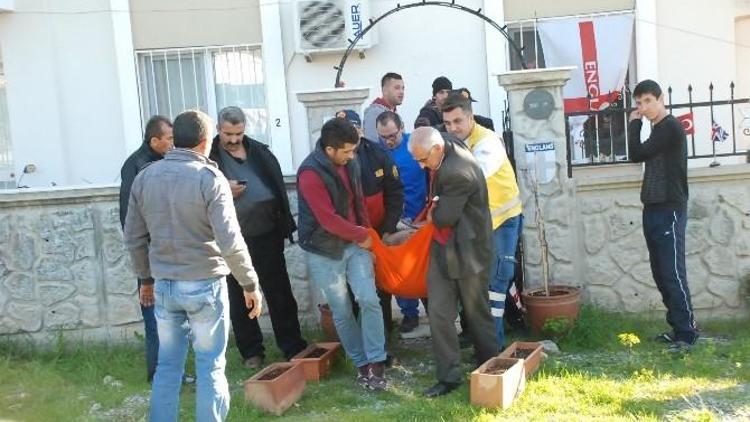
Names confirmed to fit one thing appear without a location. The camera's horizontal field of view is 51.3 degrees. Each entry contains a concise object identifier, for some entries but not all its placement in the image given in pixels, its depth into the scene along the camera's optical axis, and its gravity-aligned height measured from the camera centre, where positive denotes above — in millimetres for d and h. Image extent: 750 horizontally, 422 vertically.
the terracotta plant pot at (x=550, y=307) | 5789 -1215
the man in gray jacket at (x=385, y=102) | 6516 +462
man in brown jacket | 4695 -574
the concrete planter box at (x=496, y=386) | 4488 -1384
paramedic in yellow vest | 5176 -279
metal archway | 8016 +1311
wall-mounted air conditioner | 9086 +1579
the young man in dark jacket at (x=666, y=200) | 5355 -446
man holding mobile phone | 5355 -432
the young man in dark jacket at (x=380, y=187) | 5324 -213
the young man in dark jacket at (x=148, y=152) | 5043 +135
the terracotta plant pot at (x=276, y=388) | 4691 -1365
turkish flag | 6902 +108
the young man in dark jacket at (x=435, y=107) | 6209 +376
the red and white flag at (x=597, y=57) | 8914 +947
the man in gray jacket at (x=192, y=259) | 3961 -460
